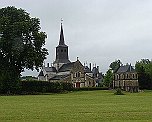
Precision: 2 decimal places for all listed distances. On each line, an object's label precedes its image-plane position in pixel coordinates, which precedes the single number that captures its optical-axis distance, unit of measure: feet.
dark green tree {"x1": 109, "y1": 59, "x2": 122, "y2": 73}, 598.18
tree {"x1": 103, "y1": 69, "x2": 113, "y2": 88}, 411.01
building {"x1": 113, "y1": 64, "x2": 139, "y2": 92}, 371.56
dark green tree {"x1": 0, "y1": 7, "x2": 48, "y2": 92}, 230.89
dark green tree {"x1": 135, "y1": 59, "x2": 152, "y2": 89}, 359.31
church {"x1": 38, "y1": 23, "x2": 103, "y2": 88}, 374.43
